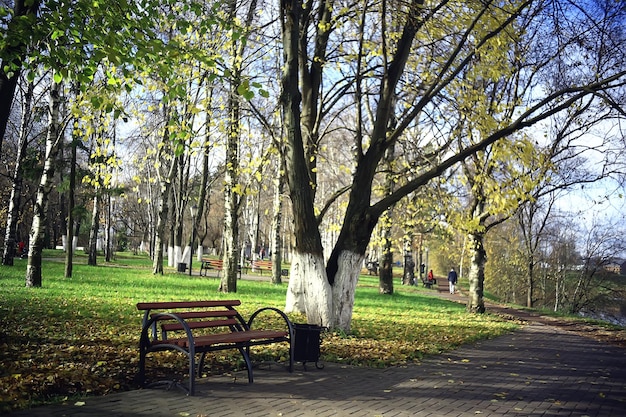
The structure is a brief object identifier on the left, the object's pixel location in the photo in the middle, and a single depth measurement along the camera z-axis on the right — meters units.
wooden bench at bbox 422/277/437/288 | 38.72
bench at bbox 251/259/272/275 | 30.91
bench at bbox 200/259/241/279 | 27.62
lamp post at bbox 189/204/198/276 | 29.09
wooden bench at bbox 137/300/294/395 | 5.78
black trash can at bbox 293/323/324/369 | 7.51
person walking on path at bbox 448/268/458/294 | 36.38
